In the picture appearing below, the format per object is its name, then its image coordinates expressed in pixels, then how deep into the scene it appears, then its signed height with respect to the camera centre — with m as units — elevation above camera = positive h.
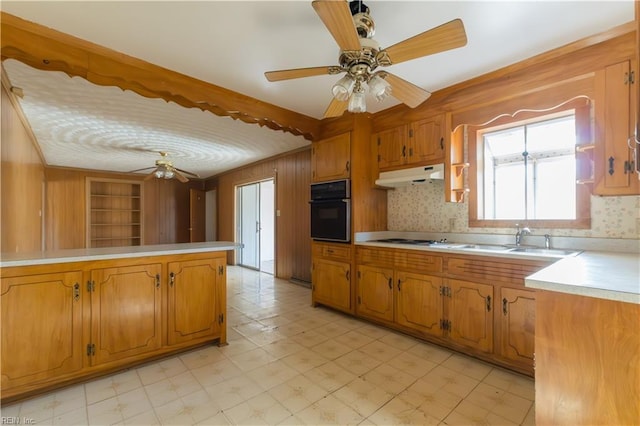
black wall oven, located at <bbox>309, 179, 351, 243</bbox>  3.38 +0.03
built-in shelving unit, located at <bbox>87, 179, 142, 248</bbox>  7.25 +0.04
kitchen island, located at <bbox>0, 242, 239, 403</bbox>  1.81 -0.72
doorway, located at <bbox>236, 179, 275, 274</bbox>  6.79 -0.25
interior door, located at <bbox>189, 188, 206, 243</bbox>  8.00 -0.03
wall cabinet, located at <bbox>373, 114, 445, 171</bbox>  2.90 +0.77
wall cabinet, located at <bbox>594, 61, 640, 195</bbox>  1.88 +0.56
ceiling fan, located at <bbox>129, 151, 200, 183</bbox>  5.31 +0.87
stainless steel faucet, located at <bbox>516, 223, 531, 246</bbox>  2.54 -0.19
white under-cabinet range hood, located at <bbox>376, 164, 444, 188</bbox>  2.84 +0.40
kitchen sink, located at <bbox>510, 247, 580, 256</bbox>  2.10 -0.32
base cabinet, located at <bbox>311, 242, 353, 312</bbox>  3.45 -0.81
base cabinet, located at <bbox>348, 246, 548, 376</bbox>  2.12 -0.79
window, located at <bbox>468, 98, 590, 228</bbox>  2.42 +0.41
